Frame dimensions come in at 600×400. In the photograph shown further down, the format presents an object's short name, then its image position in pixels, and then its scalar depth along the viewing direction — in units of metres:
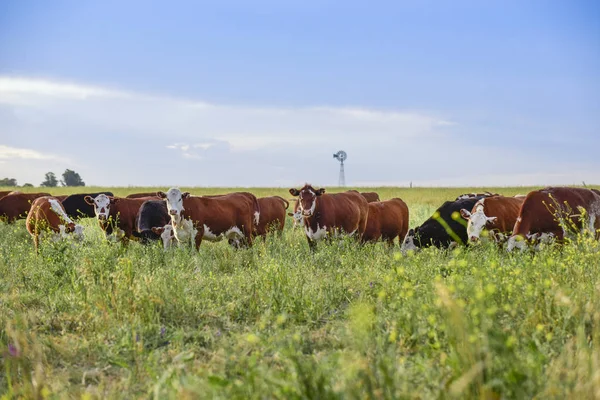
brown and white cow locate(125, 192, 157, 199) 20.27
